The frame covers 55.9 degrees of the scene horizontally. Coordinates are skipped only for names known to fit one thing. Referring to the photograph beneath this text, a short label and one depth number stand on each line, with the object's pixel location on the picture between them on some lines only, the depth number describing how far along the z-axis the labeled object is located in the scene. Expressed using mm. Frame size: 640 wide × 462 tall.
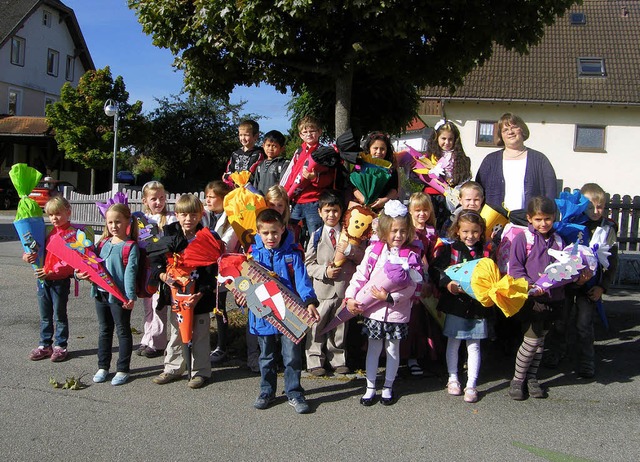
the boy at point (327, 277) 5109
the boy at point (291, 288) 4441
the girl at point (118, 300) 4922
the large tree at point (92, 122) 28016
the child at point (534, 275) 4621
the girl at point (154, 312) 5676
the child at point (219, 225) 5492
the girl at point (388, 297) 4496
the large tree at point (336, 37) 5781
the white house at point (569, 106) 22891
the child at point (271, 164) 5969
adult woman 5277
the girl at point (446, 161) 5793
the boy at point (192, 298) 4820
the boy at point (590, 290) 5195
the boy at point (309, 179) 5570
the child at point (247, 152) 6298
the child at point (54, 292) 5348
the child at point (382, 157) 5469
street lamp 21369
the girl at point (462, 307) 4707
